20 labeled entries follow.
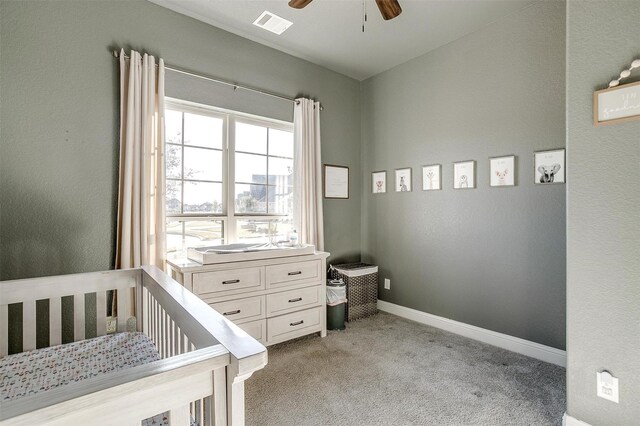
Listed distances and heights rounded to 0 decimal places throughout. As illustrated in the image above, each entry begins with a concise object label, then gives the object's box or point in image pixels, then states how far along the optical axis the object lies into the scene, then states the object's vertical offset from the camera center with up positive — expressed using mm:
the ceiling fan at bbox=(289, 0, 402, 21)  1890 +1280
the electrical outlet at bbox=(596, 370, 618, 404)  1411 -782
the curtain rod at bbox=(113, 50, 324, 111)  2387 +1124
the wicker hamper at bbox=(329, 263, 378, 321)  3166 -766
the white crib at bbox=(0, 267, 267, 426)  616 -381
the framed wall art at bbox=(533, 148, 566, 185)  2240 +346
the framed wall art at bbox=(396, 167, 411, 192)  3242 +359
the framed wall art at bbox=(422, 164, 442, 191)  2992 +356
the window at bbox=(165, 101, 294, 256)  2545 +326
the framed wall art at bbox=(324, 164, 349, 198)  3416 +362
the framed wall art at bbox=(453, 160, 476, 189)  2744 +351
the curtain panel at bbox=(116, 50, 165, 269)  2158 +348
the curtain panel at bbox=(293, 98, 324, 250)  3090 +409
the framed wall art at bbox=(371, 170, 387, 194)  3488 +362
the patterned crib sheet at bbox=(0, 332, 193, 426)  1155 -621
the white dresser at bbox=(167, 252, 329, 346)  2176 -598
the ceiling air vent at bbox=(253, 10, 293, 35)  2492 +1568
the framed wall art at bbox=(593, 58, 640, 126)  1347 +499
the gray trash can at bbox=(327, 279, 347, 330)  2910 -864
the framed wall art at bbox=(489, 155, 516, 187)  2500 +351
